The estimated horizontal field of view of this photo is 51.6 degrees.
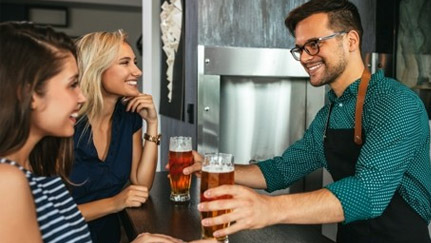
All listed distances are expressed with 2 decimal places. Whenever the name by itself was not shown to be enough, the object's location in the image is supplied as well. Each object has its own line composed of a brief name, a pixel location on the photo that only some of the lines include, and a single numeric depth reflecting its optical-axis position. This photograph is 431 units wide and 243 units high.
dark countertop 1.17
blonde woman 1.71
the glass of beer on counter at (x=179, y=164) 1.45
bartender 1.05
